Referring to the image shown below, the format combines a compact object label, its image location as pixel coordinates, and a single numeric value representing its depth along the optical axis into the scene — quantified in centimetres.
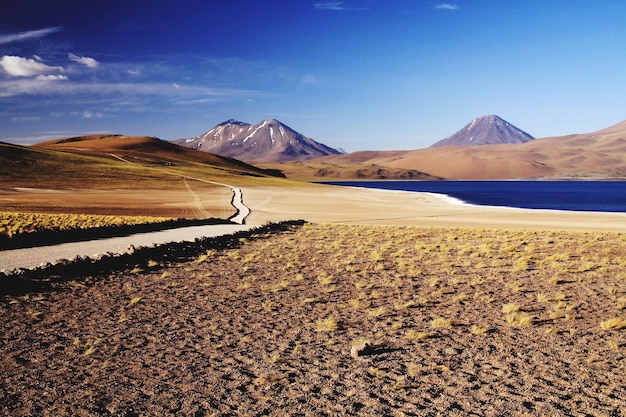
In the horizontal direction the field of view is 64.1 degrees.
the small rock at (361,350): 752
